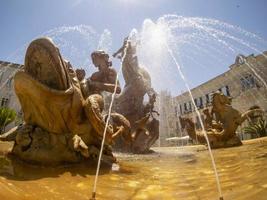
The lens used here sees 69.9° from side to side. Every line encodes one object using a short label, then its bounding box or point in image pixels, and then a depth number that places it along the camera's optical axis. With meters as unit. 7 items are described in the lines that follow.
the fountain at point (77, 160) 1.65
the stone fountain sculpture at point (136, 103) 5.84
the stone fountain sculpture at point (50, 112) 2.24
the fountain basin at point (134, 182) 1.51
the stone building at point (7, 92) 23.93
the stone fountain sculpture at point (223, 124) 5.85
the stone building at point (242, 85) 20.15
